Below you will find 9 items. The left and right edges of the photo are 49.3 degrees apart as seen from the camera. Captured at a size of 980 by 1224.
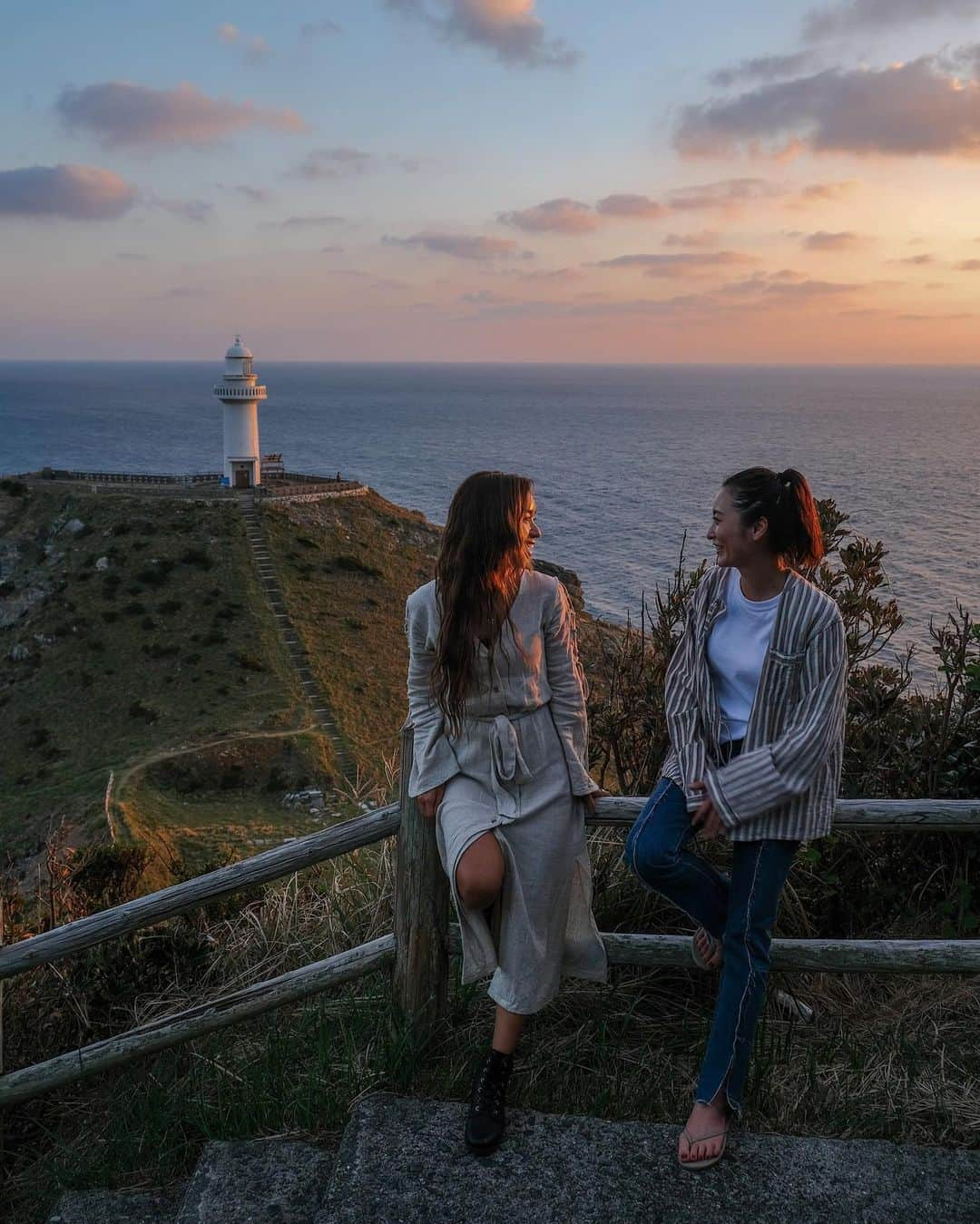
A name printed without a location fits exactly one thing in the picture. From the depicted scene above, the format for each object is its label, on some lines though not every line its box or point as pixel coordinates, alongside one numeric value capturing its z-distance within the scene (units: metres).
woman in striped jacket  3.11
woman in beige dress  3.29
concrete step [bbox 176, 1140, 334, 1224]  2.97
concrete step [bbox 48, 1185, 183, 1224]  3.23
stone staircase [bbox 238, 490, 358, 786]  38.34
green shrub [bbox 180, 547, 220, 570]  51.69
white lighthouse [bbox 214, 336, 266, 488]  62.41
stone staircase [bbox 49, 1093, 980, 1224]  2.83
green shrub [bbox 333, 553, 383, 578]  54.66
